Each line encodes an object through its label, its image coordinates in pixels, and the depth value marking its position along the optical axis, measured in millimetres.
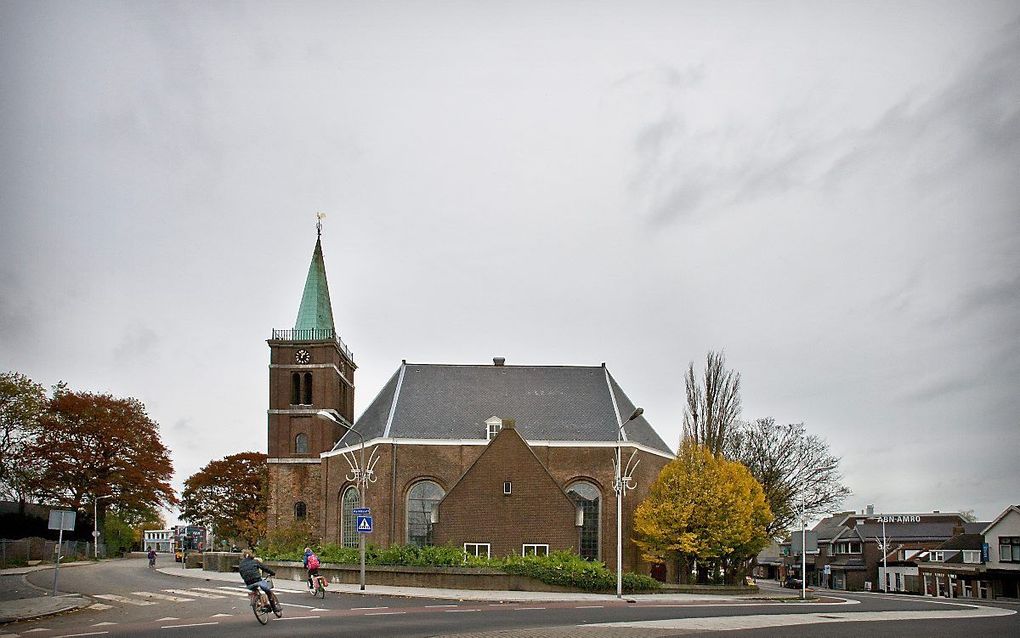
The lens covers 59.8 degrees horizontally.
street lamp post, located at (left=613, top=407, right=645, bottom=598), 32797
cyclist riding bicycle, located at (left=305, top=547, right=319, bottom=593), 29812
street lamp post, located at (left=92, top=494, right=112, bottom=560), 63925
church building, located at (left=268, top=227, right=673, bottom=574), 45344
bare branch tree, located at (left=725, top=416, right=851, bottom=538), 61550
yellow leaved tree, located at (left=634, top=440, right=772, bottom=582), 43719
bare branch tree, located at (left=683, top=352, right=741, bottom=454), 54188
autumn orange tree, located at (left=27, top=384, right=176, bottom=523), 64375
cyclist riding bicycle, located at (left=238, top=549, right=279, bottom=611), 20781
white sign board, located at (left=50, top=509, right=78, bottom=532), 28312
